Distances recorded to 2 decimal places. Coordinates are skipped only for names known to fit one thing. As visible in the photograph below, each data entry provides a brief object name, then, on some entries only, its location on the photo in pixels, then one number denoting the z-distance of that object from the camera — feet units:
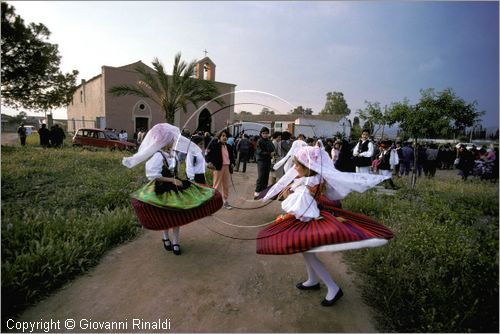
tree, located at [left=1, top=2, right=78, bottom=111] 52.49
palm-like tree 53.72
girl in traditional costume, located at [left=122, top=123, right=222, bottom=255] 14.14
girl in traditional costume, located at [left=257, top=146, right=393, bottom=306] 10.01
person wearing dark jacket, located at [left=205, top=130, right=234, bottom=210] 23.79
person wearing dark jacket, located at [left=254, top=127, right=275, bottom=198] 25.16
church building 84.69
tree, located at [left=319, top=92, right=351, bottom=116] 226.17
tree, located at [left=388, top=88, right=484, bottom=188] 36.17
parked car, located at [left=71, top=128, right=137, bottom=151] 64.64
